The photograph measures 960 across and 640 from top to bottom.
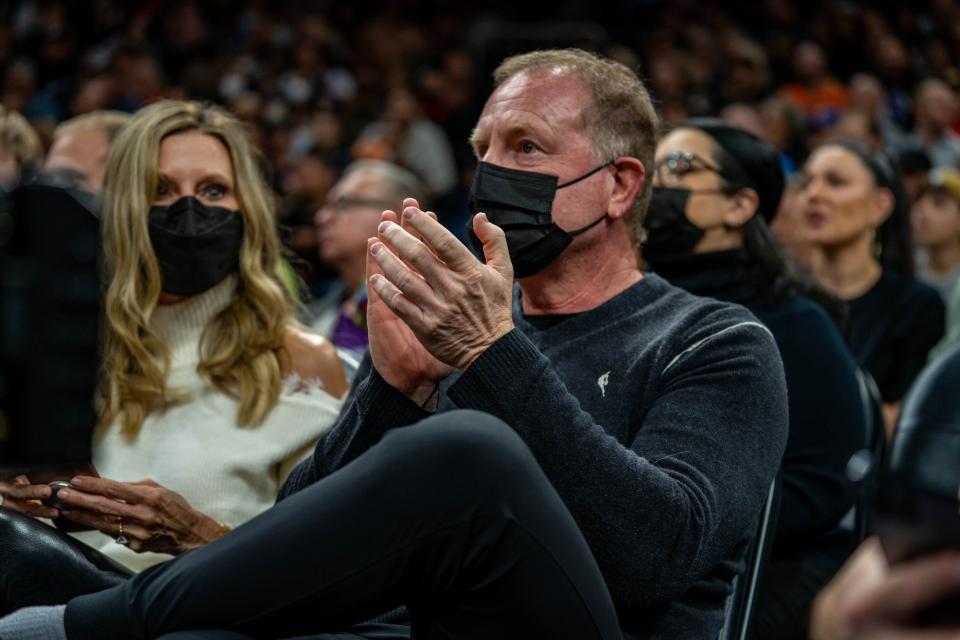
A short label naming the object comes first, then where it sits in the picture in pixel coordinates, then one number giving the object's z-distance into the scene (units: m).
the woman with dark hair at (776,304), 6.07
